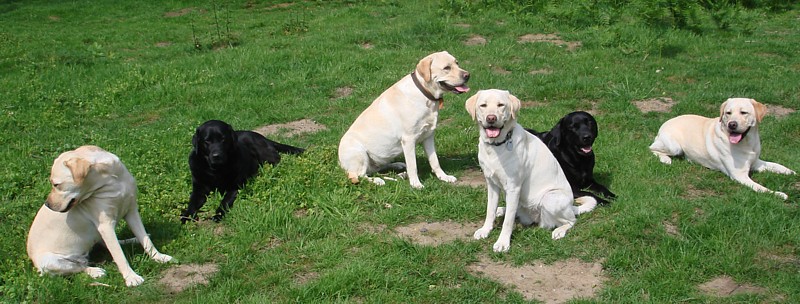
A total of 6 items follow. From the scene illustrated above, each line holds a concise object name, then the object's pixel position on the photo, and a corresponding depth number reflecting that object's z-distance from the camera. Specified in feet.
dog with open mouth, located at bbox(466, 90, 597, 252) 16.90
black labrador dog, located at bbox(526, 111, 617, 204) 20.18
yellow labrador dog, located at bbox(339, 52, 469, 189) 21.29
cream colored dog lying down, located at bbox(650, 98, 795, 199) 21.17
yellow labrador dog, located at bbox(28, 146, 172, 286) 15.53
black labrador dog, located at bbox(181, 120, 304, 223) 19.95
